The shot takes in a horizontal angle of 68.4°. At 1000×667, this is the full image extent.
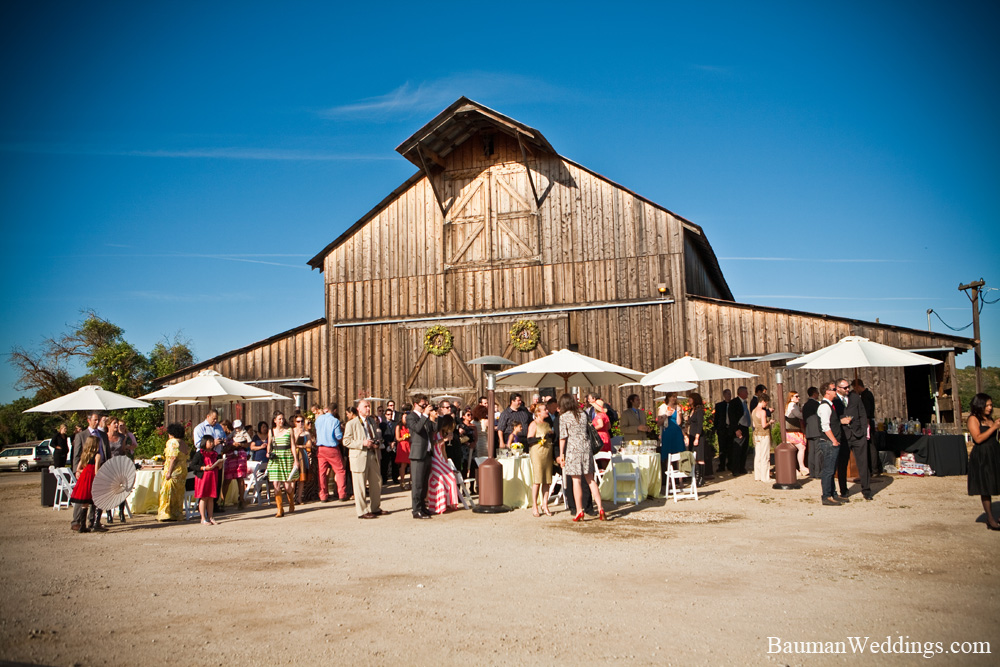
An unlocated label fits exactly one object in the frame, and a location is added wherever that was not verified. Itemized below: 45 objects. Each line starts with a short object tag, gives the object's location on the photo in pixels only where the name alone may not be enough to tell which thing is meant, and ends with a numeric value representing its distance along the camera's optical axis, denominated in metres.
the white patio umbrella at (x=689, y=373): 13.69
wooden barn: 20.00
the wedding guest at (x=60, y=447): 15.22
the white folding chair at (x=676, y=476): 11.75
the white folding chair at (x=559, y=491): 11.36
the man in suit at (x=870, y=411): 13.16
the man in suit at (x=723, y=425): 15.17
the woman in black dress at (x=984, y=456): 8.26
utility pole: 23.58
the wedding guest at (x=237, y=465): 12.52
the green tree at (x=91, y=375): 44.31
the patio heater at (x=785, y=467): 12.44
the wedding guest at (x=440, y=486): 11.37
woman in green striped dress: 11.73
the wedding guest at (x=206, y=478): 10.79
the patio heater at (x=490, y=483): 10.92
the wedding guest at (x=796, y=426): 14.57
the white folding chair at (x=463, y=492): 11.68
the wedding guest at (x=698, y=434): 13.58
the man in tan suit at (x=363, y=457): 10.83
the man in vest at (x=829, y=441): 10.63
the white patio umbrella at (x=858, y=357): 12.77
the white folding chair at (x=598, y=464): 11.03
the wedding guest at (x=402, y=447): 14.68
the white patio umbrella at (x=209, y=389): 13.86
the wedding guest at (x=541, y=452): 10.48
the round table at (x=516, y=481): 11.59
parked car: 31.86
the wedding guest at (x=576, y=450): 9.92
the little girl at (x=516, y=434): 12.70
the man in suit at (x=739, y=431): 14.69
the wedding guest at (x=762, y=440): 13.81
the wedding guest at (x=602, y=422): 11.58
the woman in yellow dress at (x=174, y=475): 10.86
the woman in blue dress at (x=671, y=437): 12.62
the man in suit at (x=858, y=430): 10.85
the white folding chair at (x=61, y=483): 13.51
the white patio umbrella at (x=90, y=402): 13.41
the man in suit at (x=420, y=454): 10.70
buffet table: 13.83
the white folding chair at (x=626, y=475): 11.38
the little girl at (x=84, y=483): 10.18
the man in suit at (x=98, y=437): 10.48
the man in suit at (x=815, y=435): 13.03
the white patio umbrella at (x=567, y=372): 12.71
